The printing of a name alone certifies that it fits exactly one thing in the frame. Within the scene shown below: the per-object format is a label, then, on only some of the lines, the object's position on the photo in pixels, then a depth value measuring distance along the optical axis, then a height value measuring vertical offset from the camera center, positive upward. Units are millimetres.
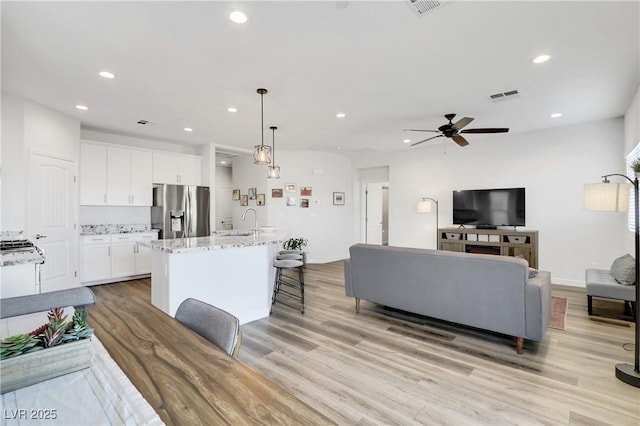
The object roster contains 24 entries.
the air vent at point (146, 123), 4907 +1462
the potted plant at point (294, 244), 6996 -739
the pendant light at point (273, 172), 4383 +574
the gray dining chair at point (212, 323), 1143 -451
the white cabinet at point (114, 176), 5207 +654
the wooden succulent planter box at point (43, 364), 731 -391
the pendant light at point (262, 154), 3553 +674
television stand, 5320 -562
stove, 2480 -287
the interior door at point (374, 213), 8625 -35
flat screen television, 5656 +87
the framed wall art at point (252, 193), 7464 +454
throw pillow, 3424 -677
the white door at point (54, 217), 4027 -67
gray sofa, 2680 -755
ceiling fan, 4098 +1170
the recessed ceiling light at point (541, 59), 2855 +1453
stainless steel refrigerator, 5895 +21
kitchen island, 2979 -655
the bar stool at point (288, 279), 3802 -1060
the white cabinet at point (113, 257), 5035 -788
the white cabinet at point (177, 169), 6020 +893
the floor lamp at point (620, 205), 2301 +56
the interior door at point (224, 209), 8844 +88
